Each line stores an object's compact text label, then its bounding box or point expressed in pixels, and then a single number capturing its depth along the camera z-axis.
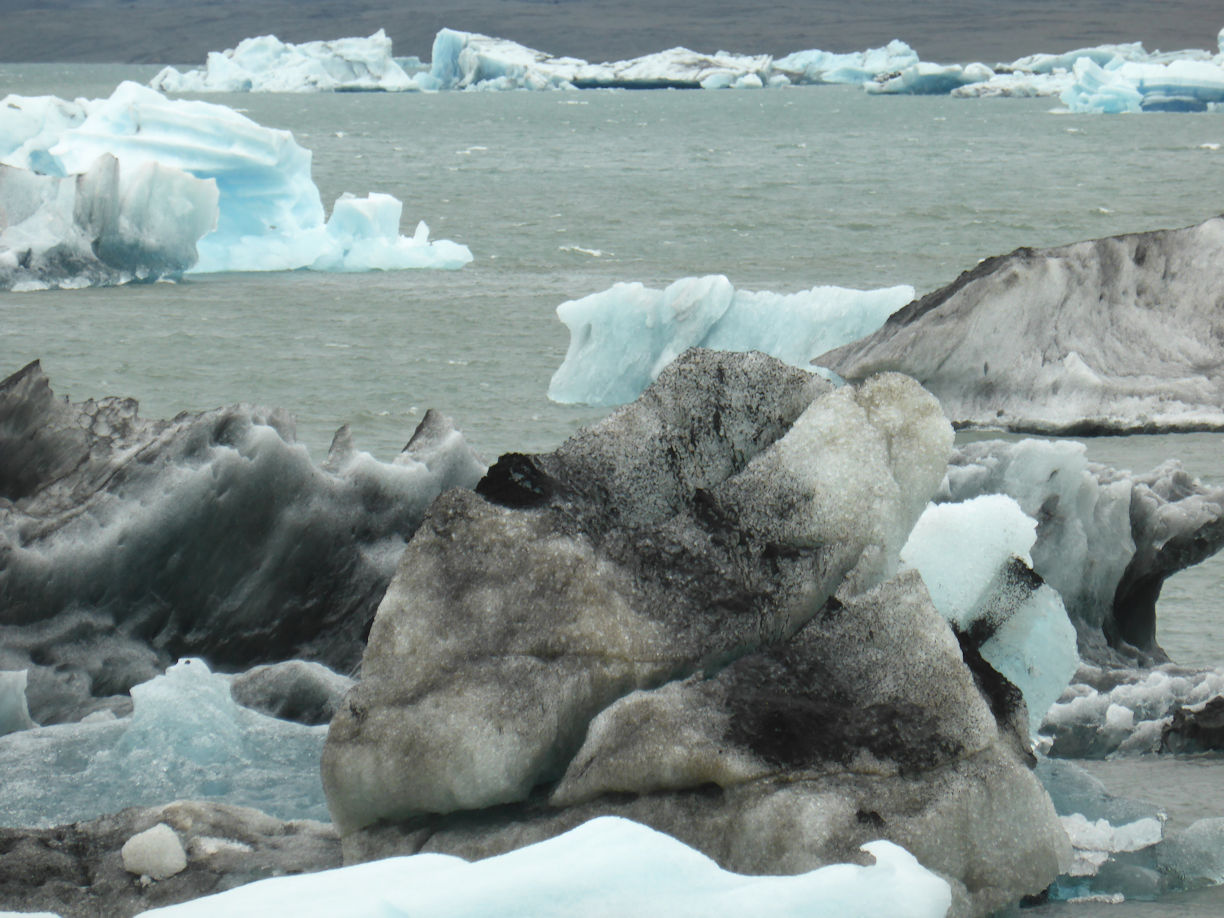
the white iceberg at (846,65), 175.00
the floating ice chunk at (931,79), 156.50
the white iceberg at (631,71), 185.37
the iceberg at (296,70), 169.25
